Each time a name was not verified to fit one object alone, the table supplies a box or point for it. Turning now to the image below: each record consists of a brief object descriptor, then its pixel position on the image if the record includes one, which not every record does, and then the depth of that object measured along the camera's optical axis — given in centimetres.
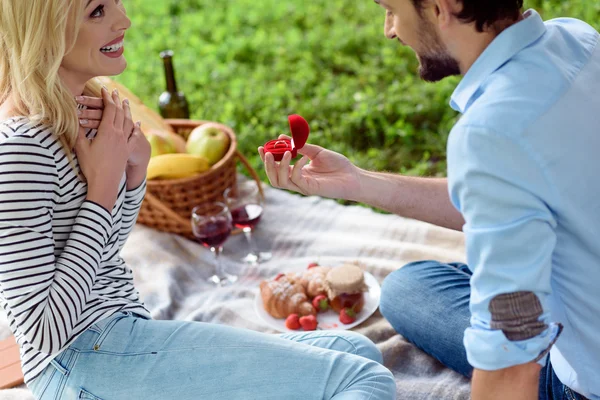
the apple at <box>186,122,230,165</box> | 327
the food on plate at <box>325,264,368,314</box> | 254
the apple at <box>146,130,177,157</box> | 326
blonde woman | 165
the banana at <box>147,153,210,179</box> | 308
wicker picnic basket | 306
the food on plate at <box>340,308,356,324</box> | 252
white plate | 253
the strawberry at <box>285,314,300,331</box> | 251
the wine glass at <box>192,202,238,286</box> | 275
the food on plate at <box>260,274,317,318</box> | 254
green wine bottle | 370
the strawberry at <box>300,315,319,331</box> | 249
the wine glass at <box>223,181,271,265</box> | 294
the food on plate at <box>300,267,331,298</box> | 263
